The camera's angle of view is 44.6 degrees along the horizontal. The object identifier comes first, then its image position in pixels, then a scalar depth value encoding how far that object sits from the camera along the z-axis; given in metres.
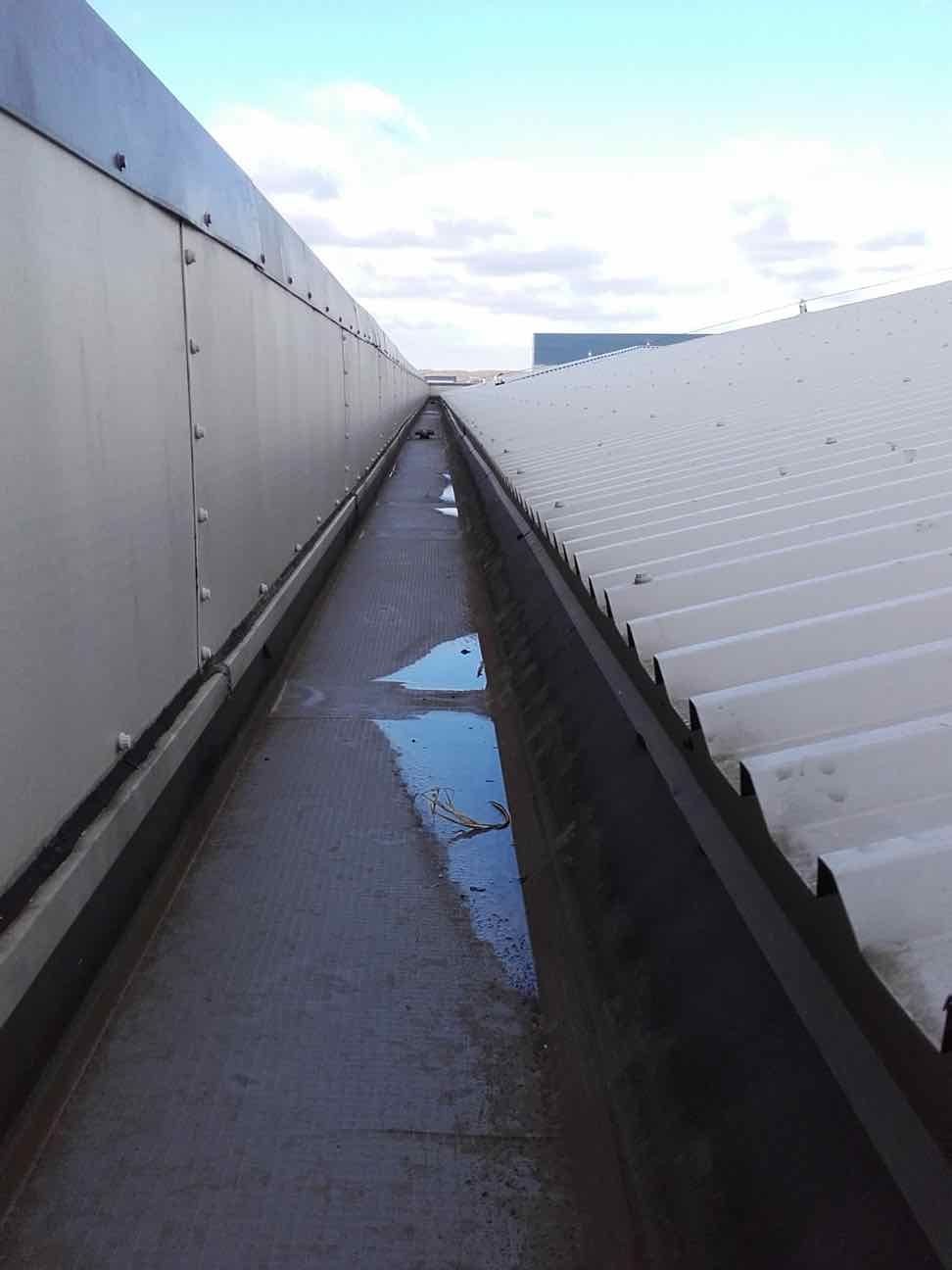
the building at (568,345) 54.70
